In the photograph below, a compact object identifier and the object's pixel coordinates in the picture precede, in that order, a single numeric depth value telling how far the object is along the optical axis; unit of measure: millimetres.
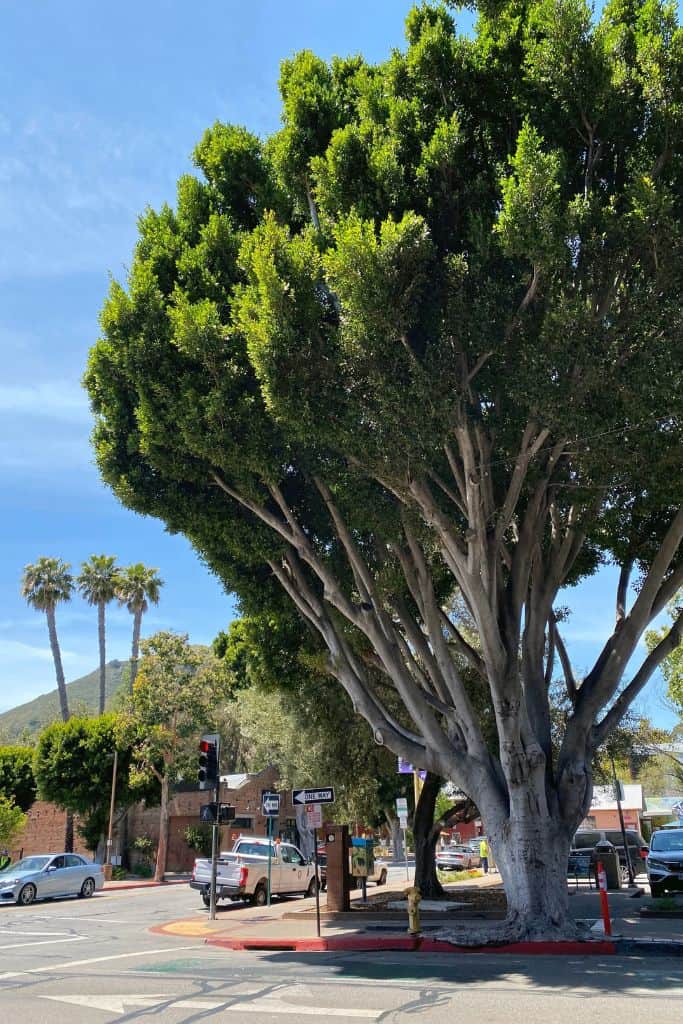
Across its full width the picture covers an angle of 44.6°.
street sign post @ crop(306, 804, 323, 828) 15078
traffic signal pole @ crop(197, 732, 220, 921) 17875
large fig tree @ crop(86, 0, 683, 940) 11148
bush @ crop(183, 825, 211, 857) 42969
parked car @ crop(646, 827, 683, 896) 19859
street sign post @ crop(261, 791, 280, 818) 22688
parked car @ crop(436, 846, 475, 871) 40031
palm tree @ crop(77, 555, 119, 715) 55656
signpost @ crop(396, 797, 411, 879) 27328
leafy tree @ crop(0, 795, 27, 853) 33062
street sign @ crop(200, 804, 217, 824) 18688
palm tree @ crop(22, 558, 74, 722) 55219
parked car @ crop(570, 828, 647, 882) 30347
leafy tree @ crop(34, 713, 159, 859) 39469
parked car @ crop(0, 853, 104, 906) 24438
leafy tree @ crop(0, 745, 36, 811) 42562
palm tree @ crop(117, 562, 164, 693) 55594
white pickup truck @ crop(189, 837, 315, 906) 21750
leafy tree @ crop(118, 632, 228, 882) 34188
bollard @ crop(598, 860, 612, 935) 12938
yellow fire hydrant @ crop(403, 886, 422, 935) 13633
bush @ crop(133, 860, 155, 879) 40803
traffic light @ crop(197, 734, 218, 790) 17844
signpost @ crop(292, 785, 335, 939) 15141
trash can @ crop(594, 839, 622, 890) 23844
